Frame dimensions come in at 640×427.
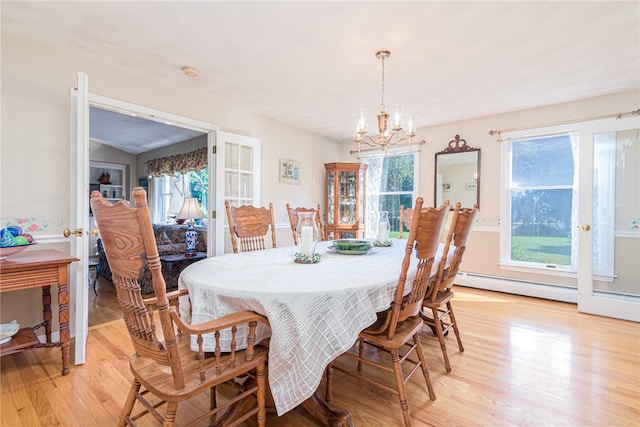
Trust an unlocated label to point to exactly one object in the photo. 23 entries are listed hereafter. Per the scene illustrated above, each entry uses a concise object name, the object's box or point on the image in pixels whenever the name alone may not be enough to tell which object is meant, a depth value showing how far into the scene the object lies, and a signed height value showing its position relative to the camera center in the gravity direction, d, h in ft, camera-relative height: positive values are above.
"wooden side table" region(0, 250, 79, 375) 6.14 -1.44
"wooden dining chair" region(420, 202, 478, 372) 6.62 -1.39
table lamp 14.73 -0.20
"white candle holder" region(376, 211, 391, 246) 8.75 -0.51
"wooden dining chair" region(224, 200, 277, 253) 7.79 -0.35
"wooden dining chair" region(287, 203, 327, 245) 9.78 -0.16
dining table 4.05 -1.36
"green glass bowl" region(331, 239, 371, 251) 7.22 -0.78
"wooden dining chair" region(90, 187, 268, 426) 3.28 -1.44
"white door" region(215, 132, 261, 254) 11.64 +1.54
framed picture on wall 14.94 +2.04
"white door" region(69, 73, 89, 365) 6.89 +0.32
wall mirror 13.93 +1.86
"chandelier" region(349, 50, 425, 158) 7.95 +2.35
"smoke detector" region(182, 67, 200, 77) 9.08 +4.19
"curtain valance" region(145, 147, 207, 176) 17.13 +2.91
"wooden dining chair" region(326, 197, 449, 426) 4.85 -1.51
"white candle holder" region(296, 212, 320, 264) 6.00 -0.57
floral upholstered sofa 13.67 -1.80
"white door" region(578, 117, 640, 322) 10.50 -0.09
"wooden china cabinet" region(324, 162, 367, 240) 16.78 +0.76
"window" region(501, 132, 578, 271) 12.25 +0.53
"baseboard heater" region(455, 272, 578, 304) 11.88 -3.01
